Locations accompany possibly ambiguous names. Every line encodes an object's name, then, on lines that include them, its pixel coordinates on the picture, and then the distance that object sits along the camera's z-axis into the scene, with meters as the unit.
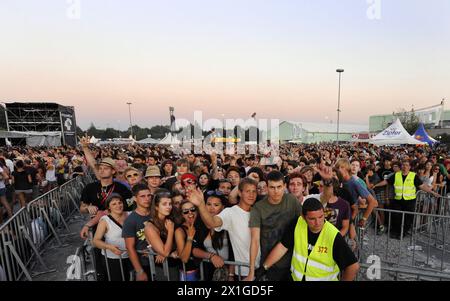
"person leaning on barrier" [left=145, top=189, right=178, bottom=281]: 2.59
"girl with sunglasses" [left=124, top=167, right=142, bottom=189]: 4.68
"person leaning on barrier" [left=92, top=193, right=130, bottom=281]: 2.97
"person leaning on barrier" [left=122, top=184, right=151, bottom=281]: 2.78
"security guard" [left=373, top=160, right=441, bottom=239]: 5.65
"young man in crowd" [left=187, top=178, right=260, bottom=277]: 2.64
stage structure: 32.25
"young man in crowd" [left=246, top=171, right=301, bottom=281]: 2.54
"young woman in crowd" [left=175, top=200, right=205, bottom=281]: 2.61
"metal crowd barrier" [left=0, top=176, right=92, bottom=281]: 3.80
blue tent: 18.23
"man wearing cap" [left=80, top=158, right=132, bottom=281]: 3.87
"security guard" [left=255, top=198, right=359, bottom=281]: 2.19
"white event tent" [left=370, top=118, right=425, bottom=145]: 16.62
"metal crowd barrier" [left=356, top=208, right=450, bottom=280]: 4.66
